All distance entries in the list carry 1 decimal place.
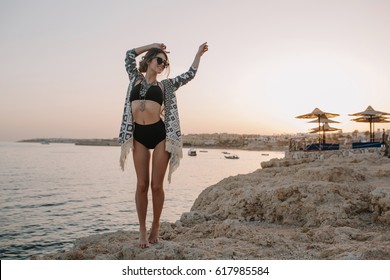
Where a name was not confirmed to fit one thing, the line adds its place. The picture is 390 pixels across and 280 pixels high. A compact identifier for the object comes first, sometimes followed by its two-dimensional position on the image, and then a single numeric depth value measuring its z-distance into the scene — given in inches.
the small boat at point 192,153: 3942.4
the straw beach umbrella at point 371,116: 882.5
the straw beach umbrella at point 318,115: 916.0
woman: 143.6
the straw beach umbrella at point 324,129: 1041.2
